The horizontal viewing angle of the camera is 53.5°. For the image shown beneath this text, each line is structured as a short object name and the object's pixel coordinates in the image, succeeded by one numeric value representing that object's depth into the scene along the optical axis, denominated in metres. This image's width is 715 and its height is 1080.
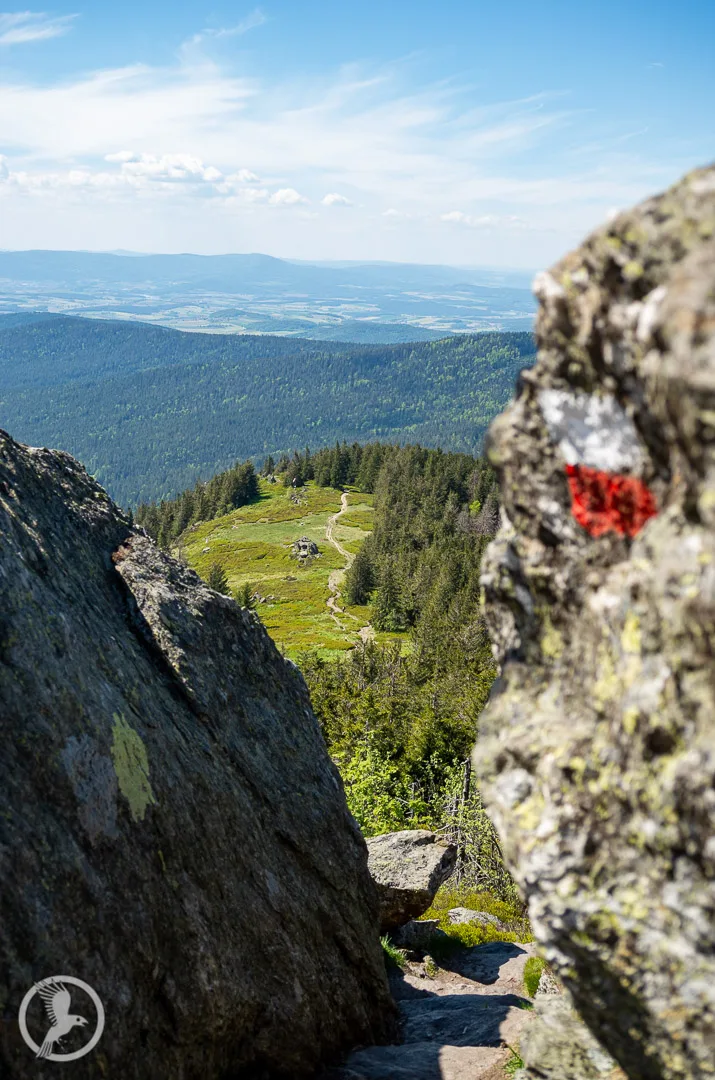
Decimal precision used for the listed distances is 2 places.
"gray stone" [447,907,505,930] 34.22
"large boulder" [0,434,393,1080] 11.35
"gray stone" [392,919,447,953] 26.69
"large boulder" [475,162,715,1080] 6.25
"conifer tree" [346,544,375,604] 156.00
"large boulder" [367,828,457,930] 26.06
